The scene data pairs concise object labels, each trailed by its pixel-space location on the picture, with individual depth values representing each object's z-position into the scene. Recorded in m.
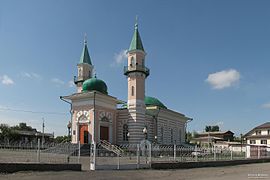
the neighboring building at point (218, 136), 58.41
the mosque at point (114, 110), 24.47
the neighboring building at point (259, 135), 46.20
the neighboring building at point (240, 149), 22.93
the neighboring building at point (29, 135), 46.43
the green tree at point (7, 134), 41.25
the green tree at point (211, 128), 83.48
